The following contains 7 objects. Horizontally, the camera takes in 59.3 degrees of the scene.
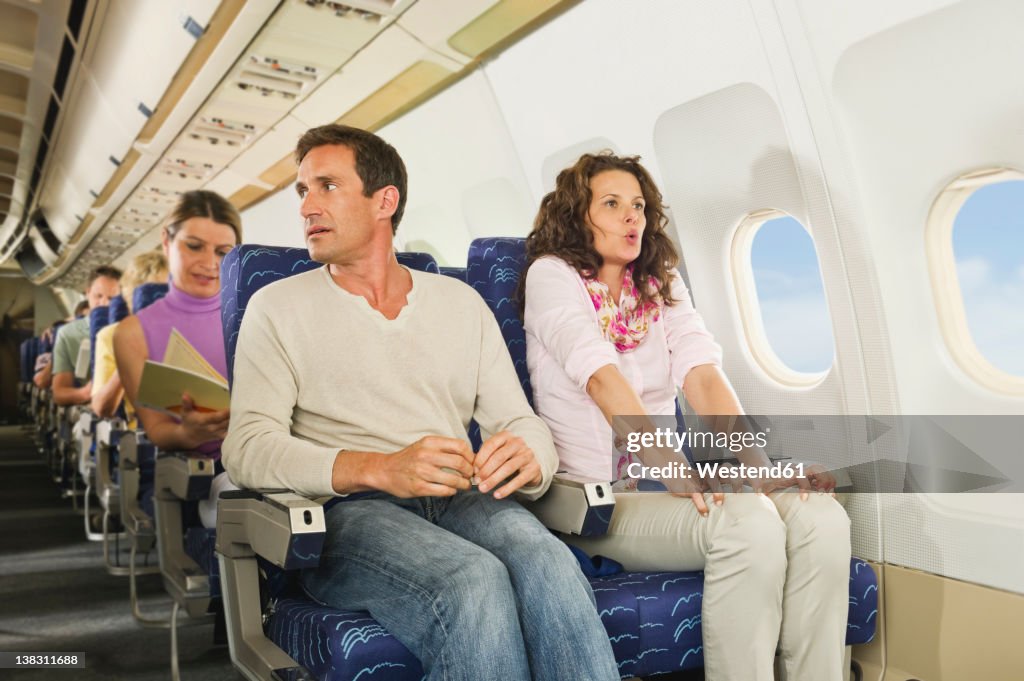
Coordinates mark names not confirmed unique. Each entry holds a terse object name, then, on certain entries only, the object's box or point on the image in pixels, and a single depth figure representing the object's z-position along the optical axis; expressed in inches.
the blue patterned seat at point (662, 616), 82.4
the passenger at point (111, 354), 188.9
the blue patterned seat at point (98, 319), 219.9
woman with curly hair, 85.0
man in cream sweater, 69.6
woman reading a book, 140.4
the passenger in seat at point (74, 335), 286.2
